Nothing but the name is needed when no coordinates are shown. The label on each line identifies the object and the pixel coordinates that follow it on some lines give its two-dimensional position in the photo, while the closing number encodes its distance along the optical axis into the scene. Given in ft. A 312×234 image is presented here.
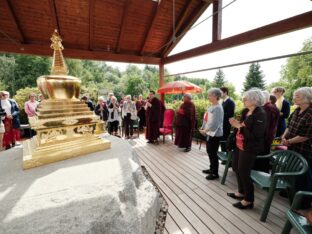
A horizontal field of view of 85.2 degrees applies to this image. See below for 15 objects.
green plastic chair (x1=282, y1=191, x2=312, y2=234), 4.91
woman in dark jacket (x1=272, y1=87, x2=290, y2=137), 13.23
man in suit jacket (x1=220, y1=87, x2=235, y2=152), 14.03
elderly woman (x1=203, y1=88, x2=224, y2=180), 11.13
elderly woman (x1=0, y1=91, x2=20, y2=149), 17.01
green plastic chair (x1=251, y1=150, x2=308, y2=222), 7.08
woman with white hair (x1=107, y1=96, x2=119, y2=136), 23.22
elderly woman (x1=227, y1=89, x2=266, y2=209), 7.54
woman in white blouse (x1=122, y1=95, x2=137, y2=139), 23.30
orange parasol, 23.26
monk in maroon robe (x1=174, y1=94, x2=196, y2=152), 17.63
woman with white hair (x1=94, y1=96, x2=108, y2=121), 24.08
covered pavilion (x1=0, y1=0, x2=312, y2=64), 18.04
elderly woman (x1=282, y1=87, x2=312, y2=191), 7.82
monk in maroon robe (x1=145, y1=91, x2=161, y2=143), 20.63
